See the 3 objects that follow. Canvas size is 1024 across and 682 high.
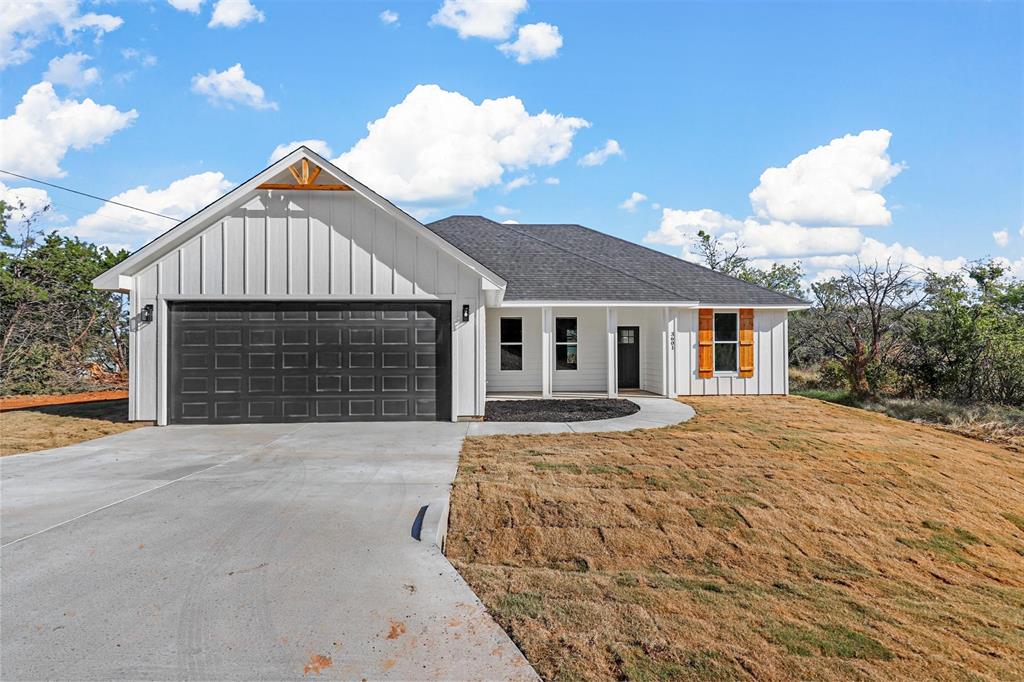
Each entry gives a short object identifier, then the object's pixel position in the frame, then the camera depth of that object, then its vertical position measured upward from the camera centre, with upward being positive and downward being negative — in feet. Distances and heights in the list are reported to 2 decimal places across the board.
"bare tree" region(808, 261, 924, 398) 52.24 +1.92
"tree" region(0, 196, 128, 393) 53.36 +2.77
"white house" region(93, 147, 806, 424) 35.06 +2.17
